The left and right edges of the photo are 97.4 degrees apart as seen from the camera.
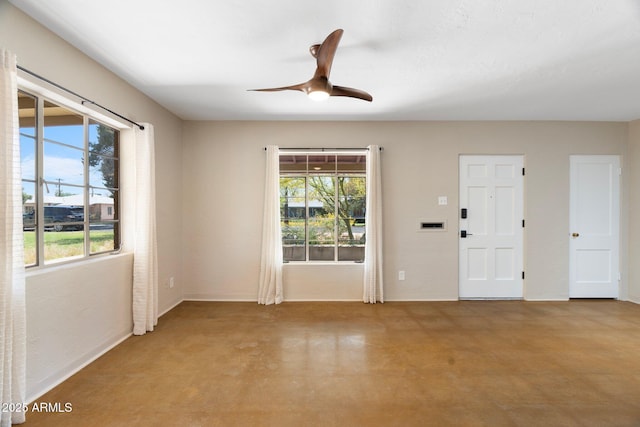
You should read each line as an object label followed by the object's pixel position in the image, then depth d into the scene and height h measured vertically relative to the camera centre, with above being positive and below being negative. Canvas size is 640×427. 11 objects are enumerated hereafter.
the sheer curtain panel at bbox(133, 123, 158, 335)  2.95 -0.29
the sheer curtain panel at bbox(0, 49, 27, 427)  1.64 -0.27
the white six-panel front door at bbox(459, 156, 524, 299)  4.14 -0.26
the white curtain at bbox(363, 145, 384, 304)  3.98 -0.29
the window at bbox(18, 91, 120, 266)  2.04 +0.25
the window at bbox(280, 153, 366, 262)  4.22 +0.10
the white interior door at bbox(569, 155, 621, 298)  4.10 -0.21
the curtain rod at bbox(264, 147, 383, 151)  4.11 +0.92
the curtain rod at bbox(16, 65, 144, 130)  1.90 +0.95
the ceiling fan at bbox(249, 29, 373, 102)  1.89 +1.03
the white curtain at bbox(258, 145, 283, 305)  3.98 -0.50
